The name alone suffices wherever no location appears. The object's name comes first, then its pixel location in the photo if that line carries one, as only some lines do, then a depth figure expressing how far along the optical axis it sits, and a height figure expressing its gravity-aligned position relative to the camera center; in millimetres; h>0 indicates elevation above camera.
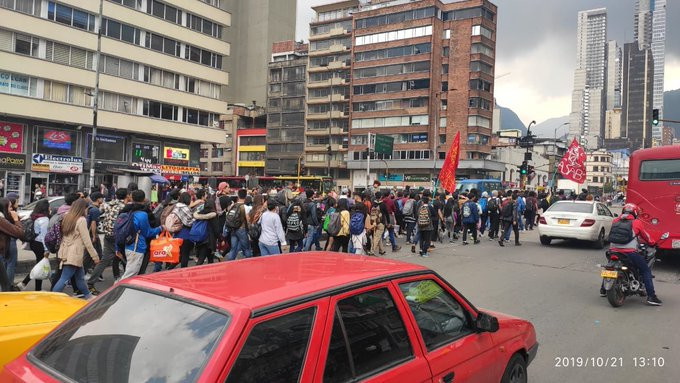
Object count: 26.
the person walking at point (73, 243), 6516 -910
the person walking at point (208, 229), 8506 -833
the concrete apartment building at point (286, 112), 79875 +13279
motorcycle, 7340 -1242
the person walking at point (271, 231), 8648 -810
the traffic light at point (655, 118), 23844 +4474
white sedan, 13891 -661
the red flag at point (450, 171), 18250 +955
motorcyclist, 7465 -603
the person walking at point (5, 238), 6422 -896
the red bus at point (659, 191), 10570 +314
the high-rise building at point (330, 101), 76562 +14836
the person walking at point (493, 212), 16016 -528
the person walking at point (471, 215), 14938 -618
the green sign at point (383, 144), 41606 +4468
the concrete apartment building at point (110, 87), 32719 +7577
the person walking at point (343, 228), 10078 -815
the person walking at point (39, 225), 7883 -812
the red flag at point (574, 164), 22323 +1768
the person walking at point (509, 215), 14859 -576
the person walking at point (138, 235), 7367 -850
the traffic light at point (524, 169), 29266 +1859
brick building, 66688 +16590
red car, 2029 -721
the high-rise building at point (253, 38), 89250 +29254
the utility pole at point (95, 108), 29192 +4564
